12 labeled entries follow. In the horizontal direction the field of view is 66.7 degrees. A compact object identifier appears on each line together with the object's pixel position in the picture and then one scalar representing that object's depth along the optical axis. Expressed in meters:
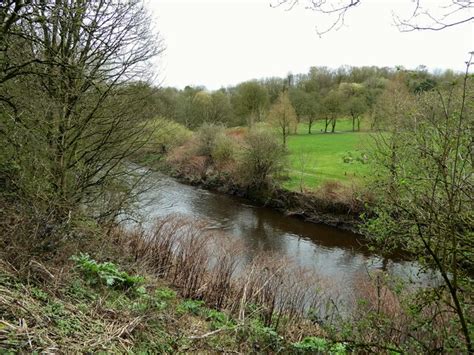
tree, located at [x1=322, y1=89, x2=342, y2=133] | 51.25
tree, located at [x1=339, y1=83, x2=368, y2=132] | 46.78
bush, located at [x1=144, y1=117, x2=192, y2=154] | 13.29
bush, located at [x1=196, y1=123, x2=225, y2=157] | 36.16
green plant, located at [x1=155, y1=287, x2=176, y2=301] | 7.33
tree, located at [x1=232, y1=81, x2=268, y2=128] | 50.22
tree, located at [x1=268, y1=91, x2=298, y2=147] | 39.44
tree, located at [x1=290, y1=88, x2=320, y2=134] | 50.91
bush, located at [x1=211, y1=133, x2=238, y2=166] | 34.31
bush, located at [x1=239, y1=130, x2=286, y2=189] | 29.52
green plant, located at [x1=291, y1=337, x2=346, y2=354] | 6.84
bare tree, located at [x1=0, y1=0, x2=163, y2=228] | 7.69
